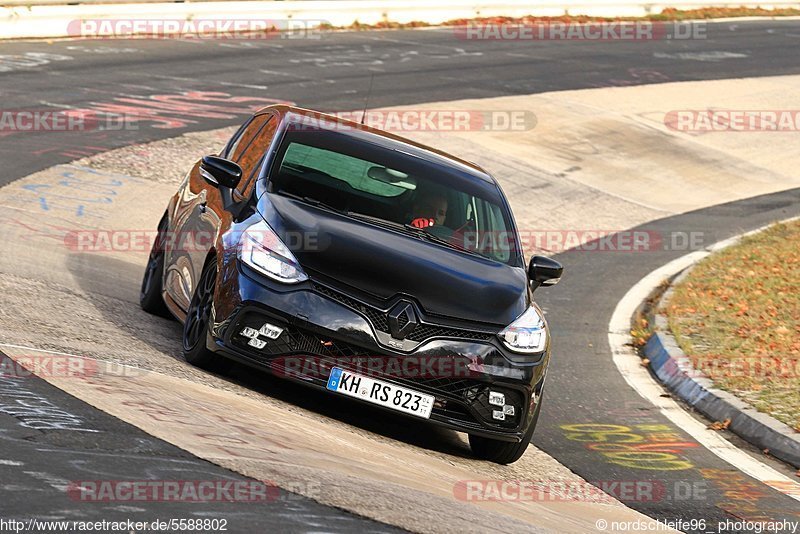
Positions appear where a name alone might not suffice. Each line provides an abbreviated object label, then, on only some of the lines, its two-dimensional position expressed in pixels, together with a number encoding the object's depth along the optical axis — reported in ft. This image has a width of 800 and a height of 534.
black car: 49.14
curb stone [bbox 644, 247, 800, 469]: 60.44
